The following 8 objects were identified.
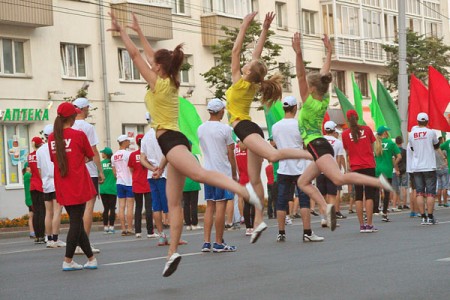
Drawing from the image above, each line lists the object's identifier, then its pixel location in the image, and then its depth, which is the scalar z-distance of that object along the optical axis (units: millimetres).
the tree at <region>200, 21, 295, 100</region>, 41156
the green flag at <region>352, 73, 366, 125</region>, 39375
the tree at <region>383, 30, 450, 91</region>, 54281
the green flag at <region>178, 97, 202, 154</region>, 29250
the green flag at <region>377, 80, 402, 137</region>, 39344
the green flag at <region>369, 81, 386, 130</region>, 36406
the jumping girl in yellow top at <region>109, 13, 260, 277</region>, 10578
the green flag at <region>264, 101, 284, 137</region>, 28866
